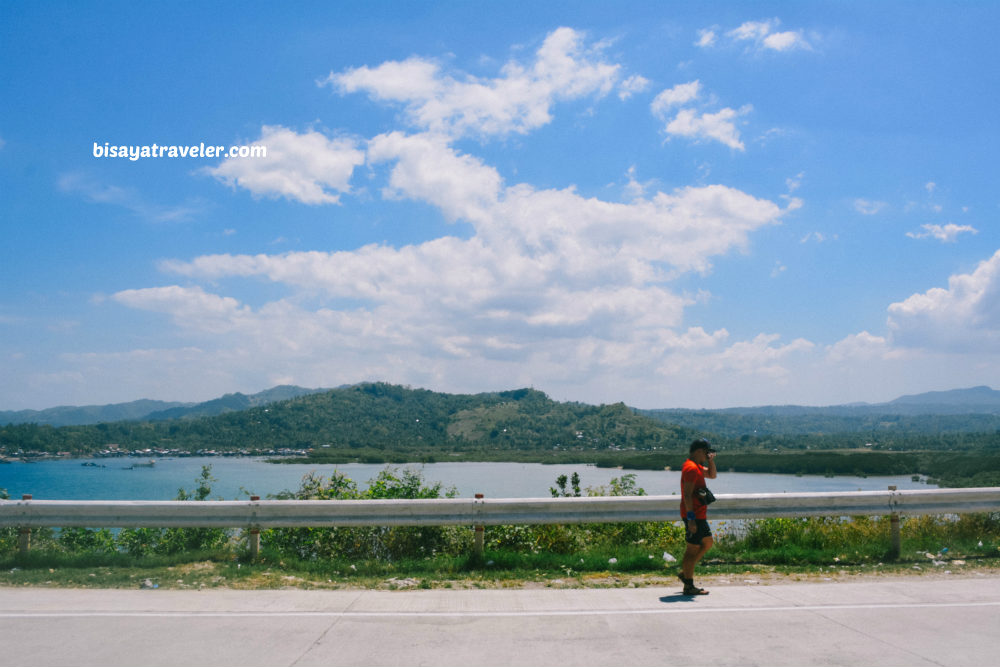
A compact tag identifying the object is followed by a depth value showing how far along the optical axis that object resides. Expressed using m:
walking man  7.68
